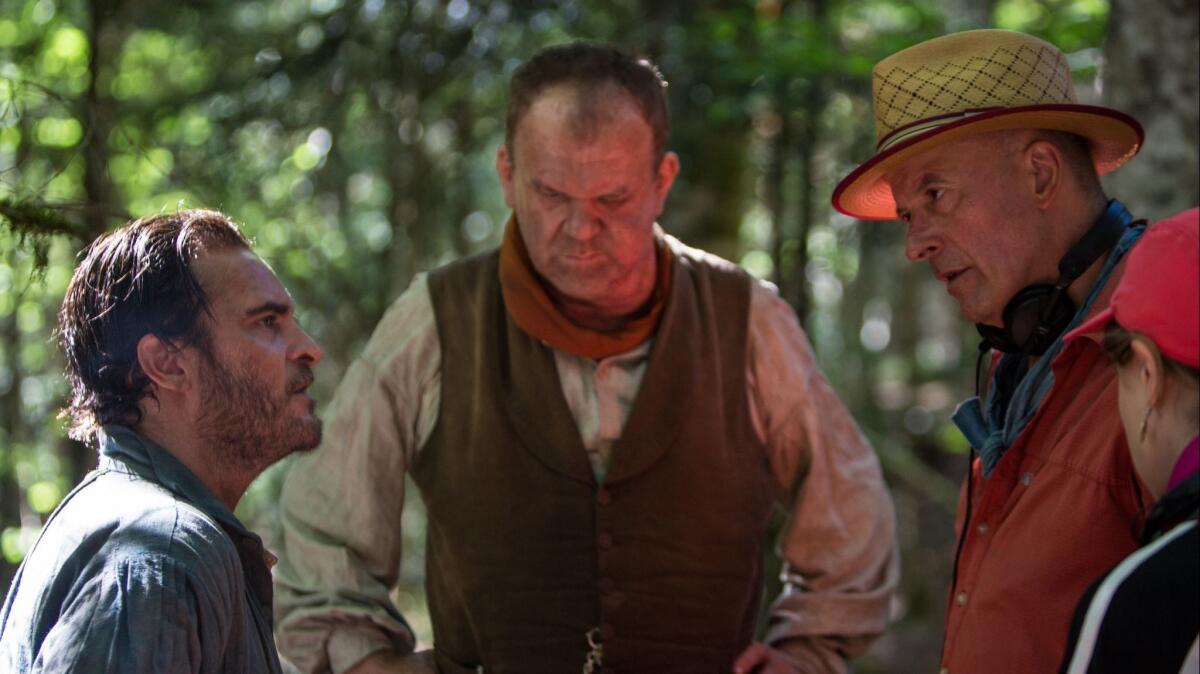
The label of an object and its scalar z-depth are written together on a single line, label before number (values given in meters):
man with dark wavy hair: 2.17
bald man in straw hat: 2.39
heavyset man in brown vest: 2.78
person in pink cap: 2.10
